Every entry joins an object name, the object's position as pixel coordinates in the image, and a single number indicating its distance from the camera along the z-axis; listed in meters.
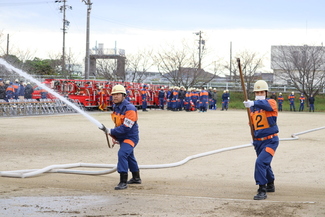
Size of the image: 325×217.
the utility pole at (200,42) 56.21
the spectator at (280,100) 44.10
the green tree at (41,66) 48.10
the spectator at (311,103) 43.16
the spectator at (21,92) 29.26
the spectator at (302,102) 43.90
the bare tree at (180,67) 54.53
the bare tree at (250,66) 55.69
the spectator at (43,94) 31.18
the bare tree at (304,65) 47.88
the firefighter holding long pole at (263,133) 8.04
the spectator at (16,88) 29.15
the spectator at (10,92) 28.70
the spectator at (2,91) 27.14
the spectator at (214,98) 43.24
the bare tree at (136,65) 54.84
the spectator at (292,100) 44.47
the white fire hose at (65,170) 9.54
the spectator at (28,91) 30.75
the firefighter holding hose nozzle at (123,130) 8.69
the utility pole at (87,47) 38.28
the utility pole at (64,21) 53.60
